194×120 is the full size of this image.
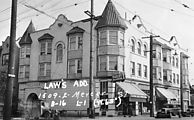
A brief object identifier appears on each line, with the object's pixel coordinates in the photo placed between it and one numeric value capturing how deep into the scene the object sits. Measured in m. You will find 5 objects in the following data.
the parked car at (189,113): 42.31
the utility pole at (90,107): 27.47
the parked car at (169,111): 35.65
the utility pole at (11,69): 12.43
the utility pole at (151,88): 33.85
